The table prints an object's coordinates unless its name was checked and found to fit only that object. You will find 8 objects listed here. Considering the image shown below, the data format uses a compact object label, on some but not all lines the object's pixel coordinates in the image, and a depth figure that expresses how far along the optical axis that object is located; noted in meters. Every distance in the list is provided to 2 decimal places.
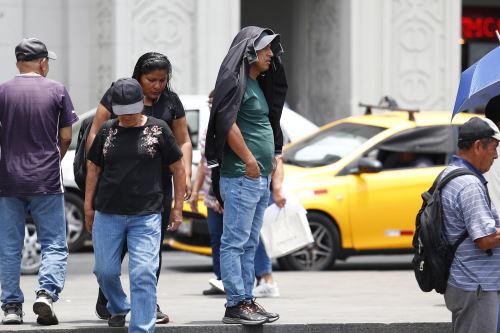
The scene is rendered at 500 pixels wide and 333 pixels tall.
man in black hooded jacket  18.30
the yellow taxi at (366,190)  28.61
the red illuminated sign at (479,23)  51.09
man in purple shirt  18.64
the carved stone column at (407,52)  44.75
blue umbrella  16.56
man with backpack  15.44
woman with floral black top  17.27
